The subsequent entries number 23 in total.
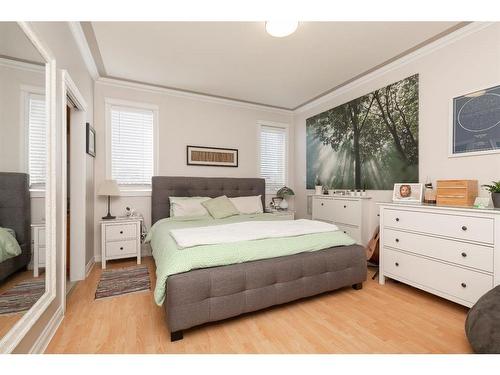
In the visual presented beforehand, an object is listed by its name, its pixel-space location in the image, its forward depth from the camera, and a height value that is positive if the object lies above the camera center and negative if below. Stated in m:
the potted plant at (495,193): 1.91 -0.05
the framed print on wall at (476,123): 2.12 +0.63
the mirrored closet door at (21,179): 1.14 +0.05
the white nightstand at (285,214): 4.08 -0.49
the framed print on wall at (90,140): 2.84 +0.61
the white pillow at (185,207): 3.42 -0.31
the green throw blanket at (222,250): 1.72 -0.55
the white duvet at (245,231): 1.99 -0.44
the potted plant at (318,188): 4.03 -0.02
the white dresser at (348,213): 3.19 -0.40
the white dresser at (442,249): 1.79 -0.56
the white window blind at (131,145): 3.53 +0.66
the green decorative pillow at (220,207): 3.42 -0.32
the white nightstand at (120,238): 3.11 -0.72
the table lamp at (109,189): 3.14 -0.03
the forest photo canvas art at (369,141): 2.86 +0.69
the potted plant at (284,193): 4.43 -0.11
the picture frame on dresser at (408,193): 2.58 -0.06
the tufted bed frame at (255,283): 1.63 -0.81
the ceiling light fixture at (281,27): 2.05 +1.46
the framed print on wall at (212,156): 4.01 +0.56
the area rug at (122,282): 2.41 -1.10
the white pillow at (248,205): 3.78 -0.30
